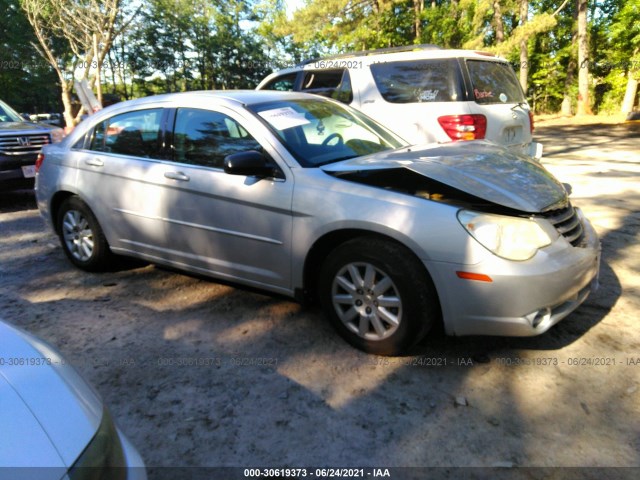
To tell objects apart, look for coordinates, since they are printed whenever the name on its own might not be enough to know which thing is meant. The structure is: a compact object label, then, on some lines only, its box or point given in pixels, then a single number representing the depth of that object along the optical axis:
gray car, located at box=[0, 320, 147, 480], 1.33
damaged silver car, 2.66
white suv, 5.61
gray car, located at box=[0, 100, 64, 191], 7.45
